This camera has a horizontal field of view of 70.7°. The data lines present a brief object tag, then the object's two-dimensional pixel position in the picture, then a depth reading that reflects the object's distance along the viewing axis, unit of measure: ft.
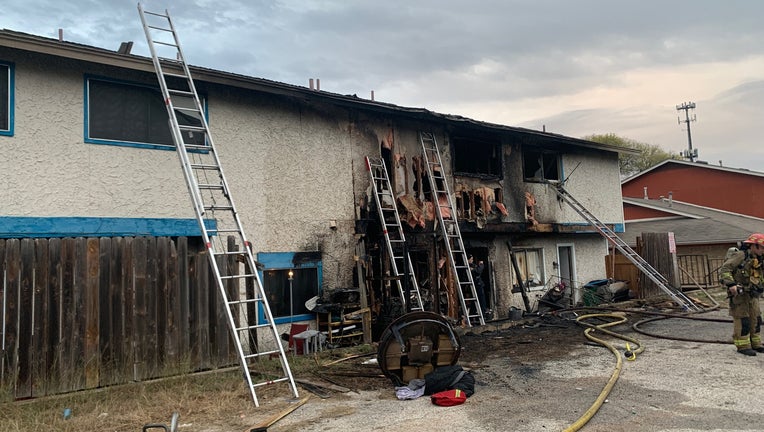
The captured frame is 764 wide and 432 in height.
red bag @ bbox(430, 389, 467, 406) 20.16
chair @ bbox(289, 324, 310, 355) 31.99
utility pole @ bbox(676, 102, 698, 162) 187.42
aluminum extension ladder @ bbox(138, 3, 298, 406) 21.97
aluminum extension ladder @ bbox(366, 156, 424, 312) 36.52
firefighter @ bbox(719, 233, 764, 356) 27.32
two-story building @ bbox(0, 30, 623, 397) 23.73
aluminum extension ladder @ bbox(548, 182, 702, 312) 46.34
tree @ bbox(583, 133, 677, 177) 175.01
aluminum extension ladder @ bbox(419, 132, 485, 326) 41.09
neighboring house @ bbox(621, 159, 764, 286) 77.36
